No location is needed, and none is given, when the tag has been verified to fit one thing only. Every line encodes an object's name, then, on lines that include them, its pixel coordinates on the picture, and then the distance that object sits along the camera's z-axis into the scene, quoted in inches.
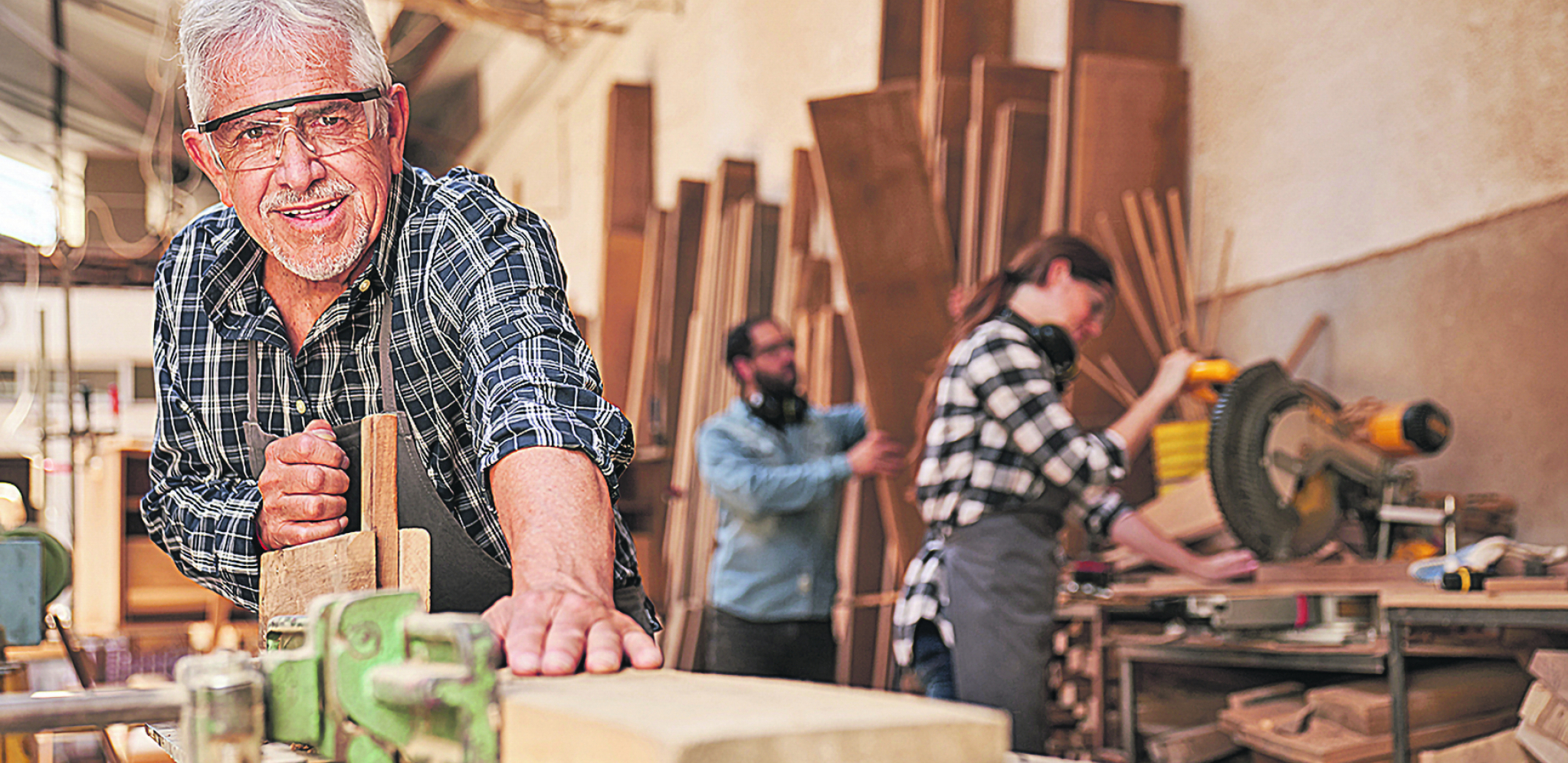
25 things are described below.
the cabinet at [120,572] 269.7
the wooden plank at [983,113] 174.7
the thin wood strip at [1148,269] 158.4
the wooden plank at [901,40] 200.4
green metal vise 25.4
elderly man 46.5
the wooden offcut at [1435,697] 109.8
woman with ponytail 105.1
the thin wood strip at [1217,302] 155.2
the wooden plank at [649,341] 261.4
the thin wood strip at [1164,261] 157.9
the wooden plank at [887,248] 171.6
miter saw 117.7
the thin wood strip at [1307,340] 143.5
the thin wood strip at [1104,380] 156.6
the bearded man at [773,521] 157.1
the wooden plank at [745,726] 22.6
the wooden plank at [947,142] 180.4
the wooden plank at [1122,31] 166.6
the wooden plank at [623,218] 286.8
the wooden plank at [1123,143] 159.6
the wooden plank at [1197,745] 127.0
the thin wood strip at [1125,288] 158.9
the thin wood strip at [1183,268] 155.7
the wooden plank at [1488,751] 96.2
